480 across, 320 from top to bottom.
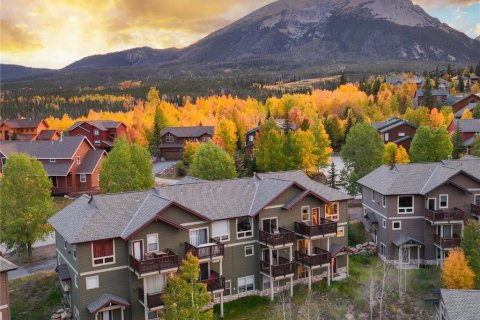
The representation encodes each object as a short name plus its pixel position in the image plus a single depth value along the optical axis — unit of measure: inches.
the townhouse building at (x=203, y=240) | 1317.7
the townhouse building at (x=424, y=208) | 1726.1
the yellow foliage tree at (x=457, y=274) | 1450.5
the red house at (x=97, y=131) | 4015.8
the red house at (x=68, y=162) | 2662.4
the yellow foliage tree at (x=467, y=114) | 3940.2
